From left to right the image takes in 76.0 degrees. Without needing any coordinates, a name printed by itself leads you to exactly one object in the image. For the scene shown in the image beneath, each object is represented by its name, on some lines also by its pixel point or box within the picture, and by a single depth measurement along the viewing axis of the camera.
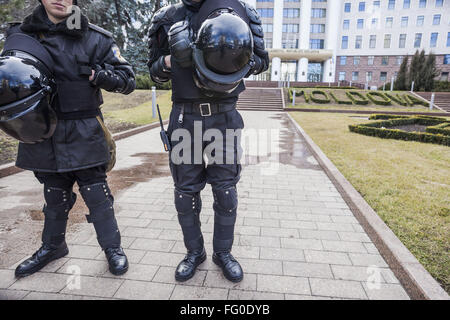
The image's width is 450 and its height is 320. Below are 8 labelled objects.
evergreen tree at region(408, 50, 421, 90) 31.31
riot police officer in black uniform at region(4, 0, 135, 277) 1.98
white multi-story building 44.62
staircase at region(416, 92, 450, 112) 21.97
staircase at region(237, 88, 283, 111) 20.25
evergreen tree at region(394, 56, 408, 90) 32.50
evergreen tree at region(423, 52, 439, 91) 30.28
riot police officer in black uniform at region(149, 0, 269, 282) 1.70
